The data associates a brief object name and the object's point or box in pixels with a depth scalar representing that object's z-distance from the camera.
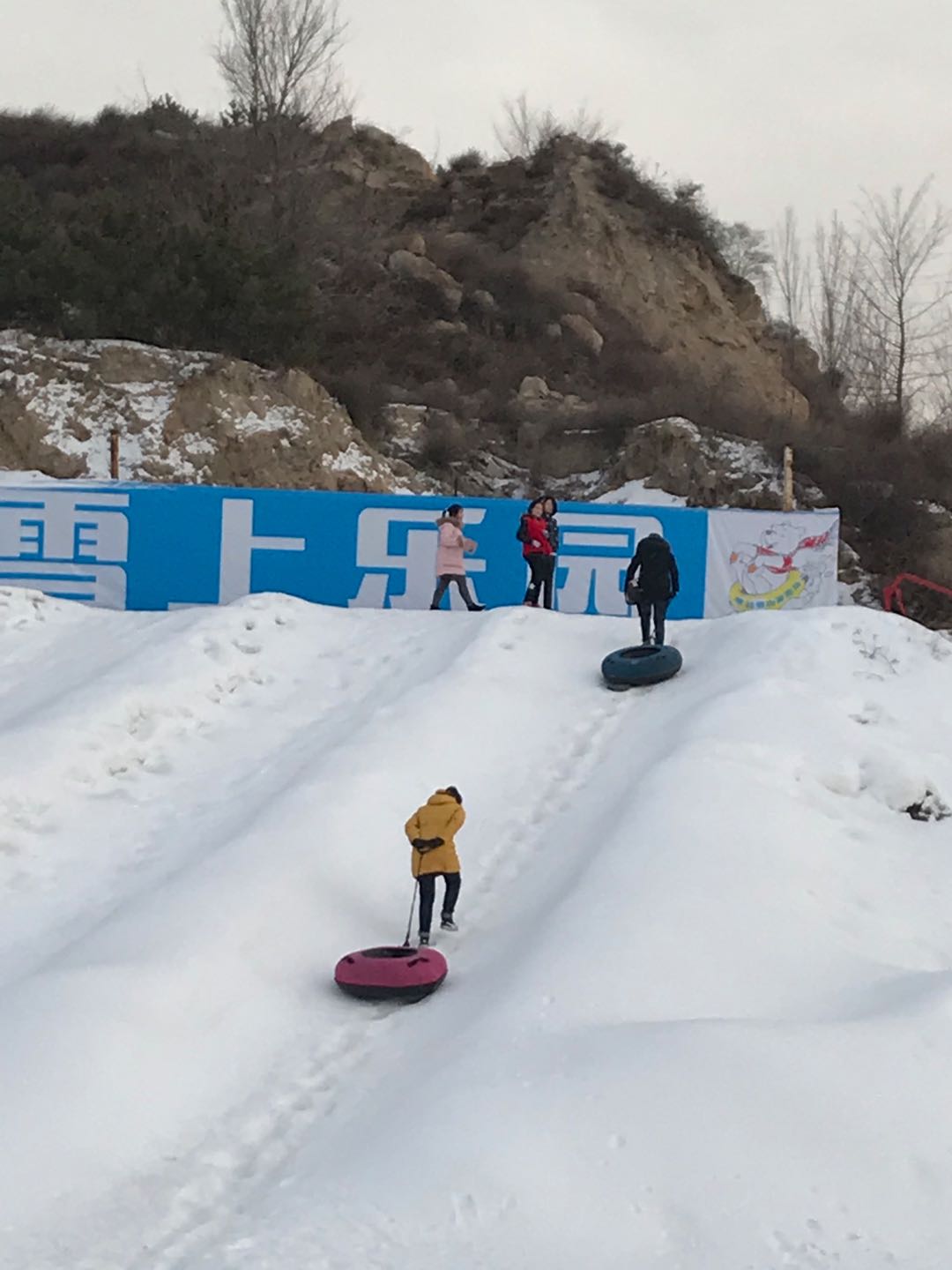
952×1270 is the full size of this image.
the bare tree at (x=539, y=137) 46.97
